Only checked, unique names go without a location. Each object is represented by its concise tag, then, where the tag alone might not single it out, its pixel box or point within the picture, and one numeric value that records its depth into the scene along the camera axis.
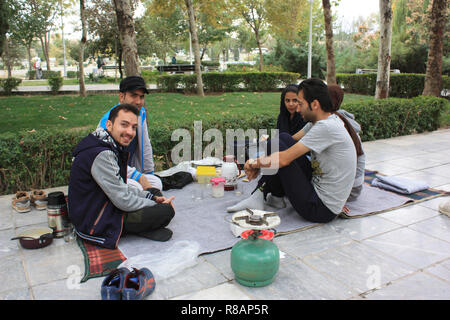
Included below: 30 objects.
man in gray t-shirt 3.47
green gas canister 2.68
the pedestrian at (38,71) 31.45
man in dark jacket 3.13
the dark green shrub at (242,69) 21.64
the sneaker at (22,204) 4.26
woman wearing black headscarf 4.86
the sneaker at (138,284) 2.50
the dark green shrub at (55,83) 16.38
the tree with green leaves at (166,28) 30.24
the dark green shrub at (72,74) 37.91
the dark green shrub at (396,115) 7.88
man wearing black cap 4.15
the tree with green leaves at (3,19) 10.12
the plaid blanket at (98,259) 2.94
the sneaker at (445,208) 4.05
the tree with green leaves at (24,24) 27.78
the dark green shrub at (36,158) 4.86
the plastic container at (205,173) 5.18
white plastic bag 2.95
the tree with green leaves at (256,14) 23.75
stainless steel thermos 3.55
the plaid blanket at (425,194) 4.58
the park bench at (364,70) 21.14
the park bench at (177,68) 22.66
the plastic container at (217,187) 4.66
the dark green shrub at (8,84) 16.19
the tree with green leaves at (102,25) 21.23
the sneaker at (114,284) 2.54
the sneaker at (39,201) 4.33
